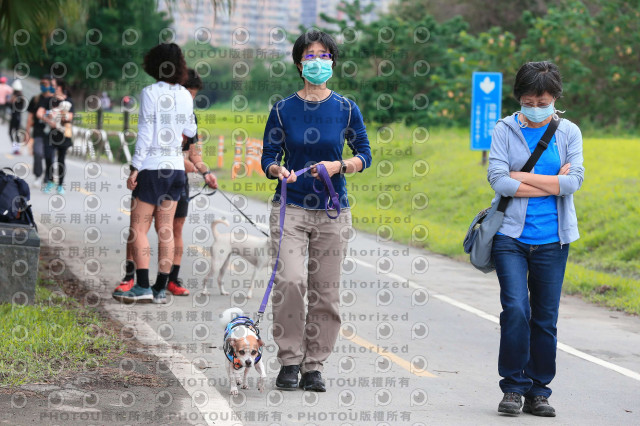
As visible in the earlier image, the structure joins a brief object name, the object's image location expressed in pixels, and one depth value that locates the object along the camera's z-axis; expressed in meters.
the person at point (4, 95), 41.11
